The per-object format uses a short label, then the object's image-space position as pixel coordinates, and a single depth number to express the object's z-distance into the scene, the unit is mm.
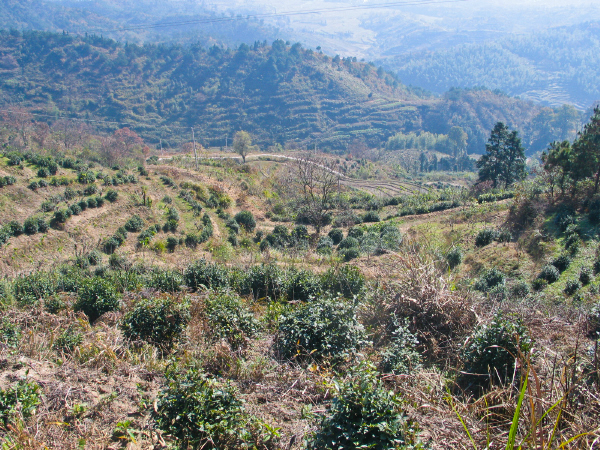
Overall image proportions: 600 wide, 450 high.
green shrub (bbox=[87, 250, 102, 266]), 15951
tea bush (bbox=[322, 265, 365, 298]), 8883
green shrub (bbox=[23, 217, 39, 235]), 17919
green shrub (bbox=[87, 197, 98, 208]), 21547
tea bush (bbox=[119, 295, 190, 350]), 6043
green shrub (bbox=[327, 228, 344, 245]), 21297
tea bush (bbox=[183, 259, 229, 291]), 9844
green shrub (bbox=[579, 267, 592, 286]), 11289
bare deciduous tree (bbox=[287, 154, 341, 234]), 25359
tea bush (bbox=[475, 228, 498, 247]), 17438
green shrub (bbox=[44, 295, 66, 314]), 8495
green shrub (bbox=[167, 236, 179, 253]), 20109
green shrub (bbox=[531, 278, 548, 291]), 11980
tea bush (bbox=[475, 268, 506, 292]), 11438
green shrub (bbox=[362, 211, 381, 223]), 27188
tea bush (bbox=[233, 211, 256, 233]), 24875
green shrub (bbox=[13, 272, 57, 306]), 9012
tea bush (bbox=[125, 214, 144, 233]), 20781
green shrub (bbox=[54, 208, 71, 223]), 19248
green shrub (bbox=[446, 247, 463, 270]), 14672
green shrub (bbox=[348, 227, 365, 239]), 21200
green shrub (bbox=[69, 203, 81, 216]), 20217
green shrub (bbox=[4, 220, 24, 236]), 17122
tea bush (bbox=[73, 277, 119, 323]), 8383
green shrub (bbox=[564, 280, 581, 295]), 10984
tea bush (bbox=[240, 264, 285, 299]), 9094
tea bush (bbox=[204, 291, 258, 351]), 5602
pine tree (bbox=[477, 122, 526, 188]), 36125
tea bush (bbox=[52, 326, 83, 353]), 5609
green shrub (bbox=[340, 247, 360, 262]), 15664
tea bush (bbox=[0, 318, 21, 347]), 5338
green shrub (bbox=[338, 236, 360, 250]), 18516
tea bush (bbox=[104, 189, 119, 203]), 22812
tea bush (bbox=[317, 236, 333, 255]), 17312
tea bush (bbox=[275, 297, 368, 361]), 5059
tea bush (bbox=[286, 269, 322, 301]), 8750
